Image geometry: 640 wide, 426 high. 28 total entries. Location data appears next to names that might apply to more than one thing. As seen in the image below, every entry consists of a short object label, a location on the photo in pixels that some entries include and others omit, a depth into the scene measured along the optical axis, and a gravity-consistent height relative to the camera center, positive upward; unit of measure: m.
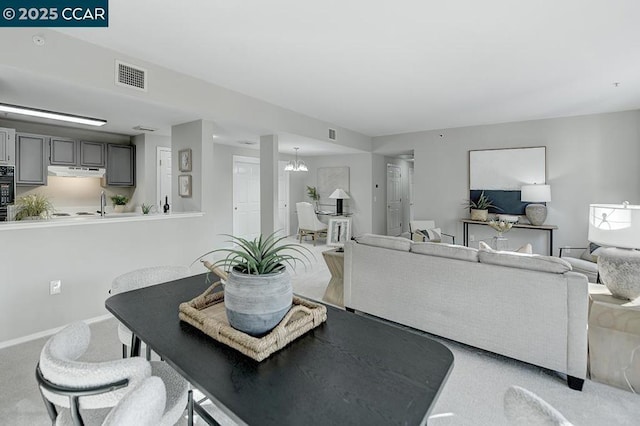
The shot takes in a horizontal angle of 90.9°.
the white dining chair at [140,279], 1.84 -0.43
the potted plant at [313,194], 8.38 +0.44
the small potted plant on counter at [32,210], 3.58 +0.00
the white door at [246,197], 6.68 +0.30
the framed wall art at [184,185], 3.99 +0.32
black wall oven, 3.86 +0.26
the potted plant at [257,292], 1.13 -0.30
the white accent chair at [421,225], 5.67 -0.26
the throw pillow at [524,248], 2.93 -0.36
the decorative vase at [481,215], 5.66 -0.08
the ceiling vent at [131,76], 2.85 +1.25
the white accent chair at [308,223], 7.14 -0.28
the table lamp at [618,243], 1.87 -0.20
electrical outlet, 2.82 -0.69
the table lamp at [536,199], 5.07 +0.19
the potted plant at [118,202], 5.21 +0.14
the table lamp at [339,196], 7.52 +0.35
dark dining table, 0.82 -0.51
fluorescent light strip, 3.26 +1.09
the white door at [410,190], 9.46 +0.63
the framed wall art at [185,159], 3.99 +0.65
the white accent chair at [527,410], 0.69 -0.45
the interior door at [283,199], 7.95 +0.30
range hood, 4.57 +0.59
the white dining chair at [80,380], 0.97 -0.53
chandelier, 6.95 +0.97
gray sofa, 2.03 -0.65
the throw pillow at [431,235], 4.75 -0.38
